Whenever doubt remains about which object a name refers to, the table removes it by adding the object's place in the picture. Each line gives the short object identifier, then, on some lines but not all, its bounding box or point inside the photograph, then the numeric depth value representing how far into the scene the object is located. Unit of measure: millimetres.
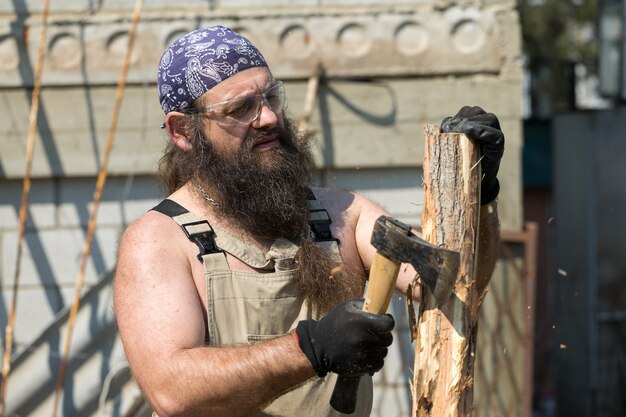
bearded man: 4652
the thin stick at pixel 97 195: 9141
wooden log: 4762
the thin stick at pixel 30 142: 8547
